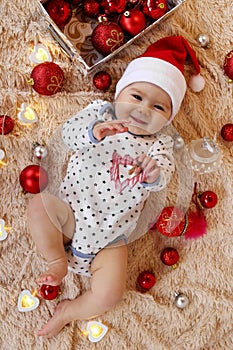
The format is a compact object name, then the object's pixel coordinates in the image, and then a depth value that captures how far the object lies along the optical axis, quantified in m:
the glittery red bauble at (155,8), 1.34
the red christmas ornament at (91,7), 1.35
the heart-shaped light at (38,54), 1.37
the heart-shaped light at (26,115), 1.35
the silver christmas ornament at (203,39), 1.39
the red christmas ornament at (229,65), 1.38
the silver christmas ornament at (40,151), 1.32
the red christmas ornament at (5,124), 1.32
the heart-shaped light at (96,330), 1.32
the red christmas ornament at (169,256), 1.34
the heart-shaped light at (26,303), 1.31
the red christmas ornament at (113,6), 1.34
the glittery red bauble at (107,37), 1.30
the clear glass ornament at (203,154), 1.33
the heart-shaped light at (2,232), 1.32
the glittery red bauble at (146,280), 1.33
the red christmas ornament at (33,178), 1.28
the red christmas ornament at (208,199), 1.34
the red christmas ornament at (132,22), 1.33
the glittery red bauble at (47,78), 1.31
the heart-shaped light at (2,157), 1.33
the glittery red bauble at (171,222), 1.31
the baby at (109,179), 1.20
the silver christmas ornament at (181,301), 1.34
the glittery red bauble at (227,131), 1.37
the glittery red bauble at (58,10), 1.33
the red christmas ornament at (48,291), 1.30
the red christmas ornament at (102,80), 1.34
